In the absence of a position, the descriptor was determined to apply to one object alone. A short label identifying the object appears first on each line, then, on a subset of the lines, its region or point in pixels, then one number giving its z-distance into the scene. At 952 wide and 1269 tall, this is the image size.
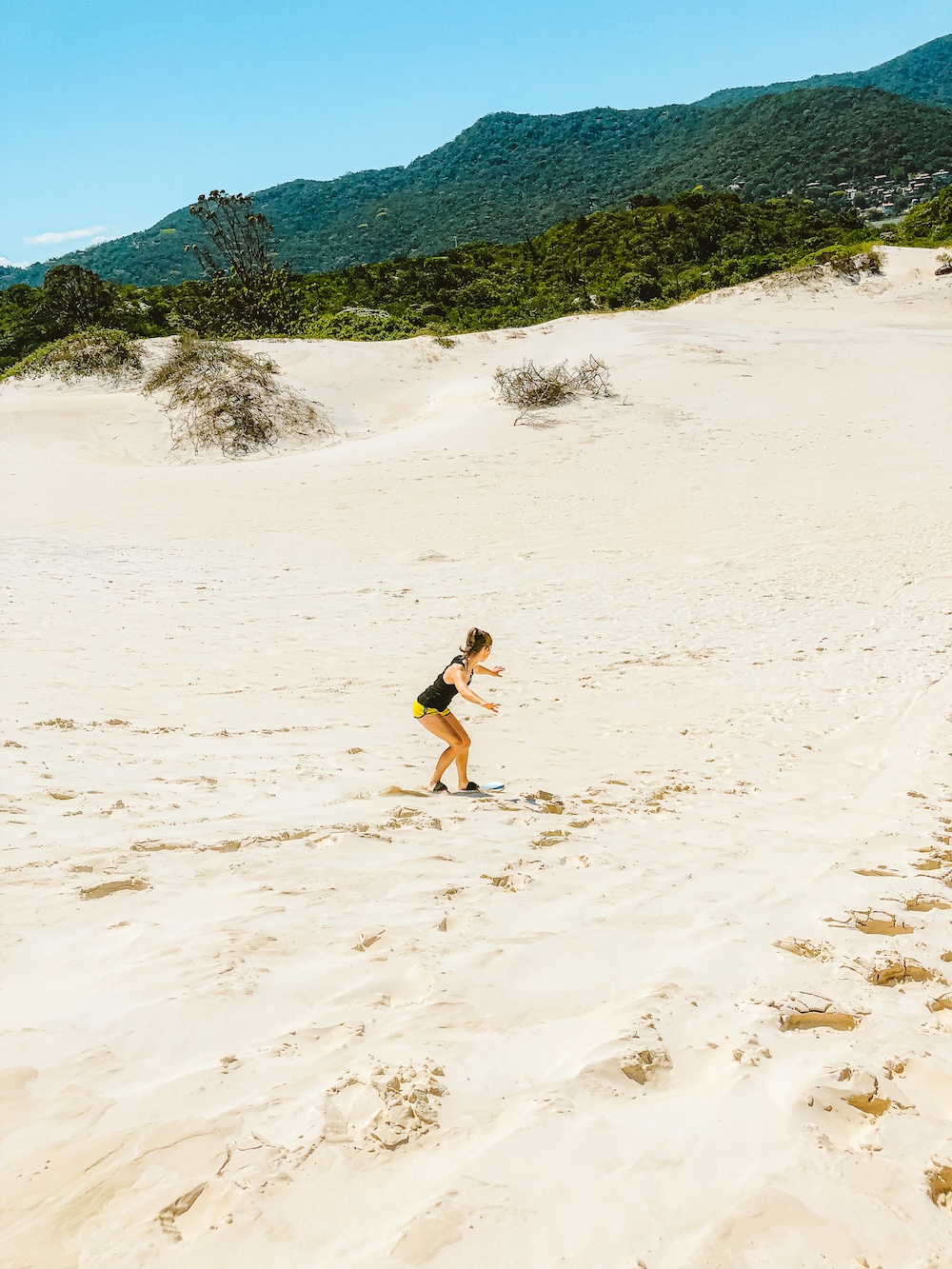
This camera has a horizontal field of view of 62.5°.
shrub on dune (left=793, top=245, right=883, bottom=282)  32.06
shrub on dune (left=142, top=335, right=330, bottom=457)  20.44
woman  5.44
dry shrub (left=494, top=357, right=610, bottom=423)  20.83
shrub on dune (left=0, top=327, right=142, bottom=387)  24.17
